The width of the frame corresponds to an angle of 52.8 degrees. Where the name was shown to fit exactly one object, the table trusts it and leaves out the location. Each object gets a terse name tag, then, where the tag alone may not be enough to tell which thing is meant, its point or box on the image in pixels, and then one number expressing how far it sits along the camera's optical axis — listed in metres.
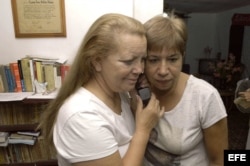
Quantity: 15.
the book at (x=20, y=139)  2.02
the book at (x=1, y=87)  2.02
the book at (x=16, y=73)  2.02
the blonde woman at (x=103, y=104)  0.78
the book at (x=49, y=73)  2.03
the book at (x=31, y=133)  2.04
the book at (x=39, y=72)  2.02
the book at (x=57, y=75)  2.03
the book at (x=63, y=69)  2.04
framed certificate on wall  2.06
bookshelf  2.00
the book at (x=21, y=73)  2.02
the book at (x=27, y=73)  2.01
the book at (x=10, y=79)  2.03
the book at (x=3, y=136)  1.99
